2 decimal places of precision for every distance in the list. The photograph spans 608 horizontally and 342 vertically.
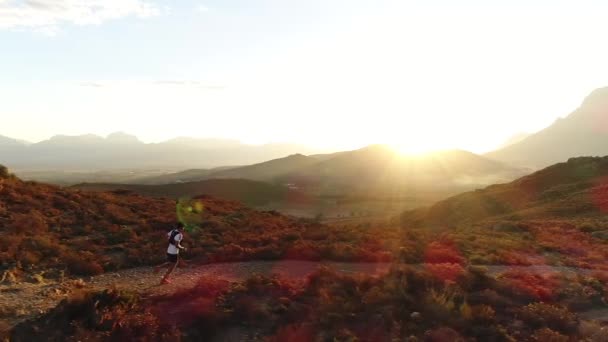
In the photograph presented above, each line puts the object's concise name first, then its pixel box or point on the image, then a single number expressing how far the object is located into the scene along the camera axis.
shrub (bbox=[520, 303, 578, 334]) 13.00
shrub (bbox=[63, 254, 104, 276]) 17.78
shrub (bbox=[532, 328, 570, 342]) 11.80
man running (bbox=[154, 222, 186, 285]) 16.77
